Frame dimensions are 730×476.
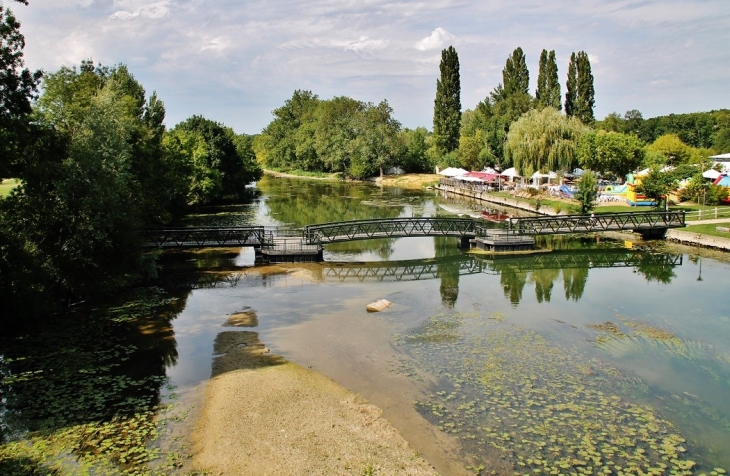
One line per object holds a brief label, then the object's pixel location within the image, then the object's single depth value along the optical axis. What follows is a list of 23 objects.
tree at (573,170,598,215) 39.97
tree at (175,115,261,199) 61.88
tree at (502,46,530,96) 84.31
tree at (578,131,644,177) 52.25
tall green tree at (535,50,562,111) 74.81
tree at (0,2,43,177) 19.97
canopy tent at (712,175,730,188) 48.69
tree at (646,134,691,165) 62.24
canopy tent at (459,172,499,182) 68.06
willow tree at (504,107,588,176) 57.38
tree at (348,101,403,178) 92.81
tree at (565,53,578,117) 74.25
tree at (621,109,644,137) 115.14
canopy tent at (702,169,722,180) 48.44
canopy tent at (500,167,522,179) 62.89
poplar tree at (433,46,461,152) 83.75
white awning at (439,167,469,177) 71.88
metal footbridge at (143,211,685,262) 31.22
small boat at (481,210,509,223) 44.99
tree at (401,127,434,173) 96.44
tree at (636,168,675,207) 42.69
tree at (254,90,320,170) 119.75
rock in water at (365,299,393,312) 22.27
